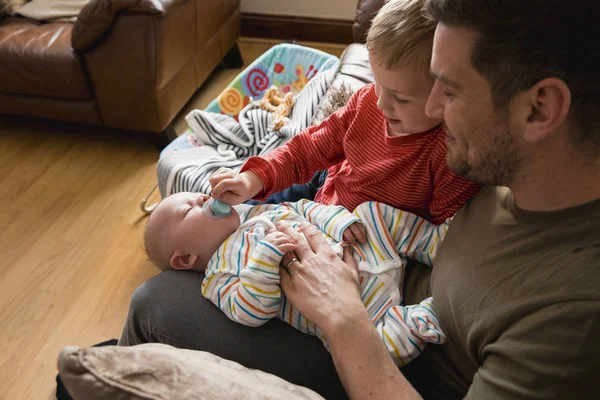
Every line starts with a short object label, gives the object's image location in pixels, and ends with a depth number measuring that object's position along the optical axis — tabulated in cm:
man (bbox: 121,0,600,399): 72
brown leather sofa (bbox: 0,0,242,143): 224
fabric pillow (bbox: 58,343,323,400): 69
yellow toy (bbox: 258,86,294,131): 188
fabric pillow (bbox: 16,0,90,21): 274
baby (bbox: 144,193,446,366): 106
